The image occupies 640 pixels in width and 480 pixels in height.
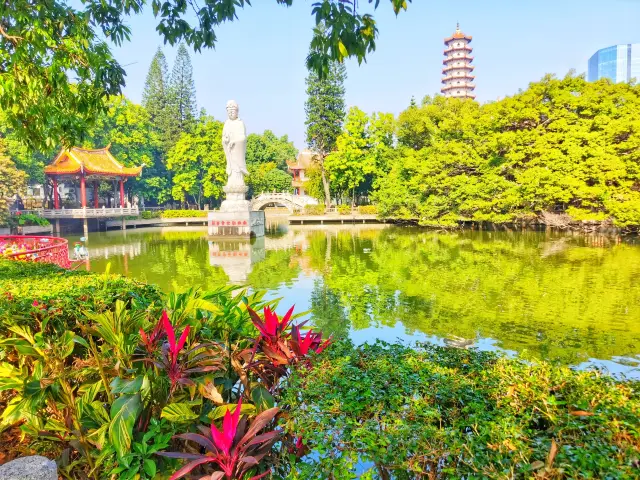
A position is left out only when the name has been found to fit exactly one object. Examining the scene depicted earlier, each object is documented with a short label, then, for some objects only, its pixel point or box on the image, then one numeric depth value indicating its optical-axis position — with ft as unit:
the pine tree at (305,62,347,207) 102.73
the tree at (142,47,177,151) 119.75
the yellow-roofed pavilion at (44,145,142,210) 81.25
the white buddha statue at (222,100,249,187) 71.26
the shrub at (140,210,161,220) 100.06
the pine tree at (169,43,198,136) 124.16
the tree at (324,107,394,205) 100.27
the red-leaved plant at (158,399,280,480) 5.63
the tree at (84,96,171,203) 99.19
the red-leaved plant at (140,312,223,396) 6.82
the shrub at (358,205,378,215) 101.35
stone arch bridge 102.47
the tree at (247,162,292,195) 116.78
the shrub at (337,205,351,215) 104.28
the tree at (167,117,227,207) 104.94
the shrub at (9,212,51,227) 71.48
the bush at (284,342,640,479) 4.47
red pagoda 178.50
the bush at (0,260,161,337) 9.02
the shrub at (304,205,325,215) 103.19
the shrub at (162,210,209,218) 101.24
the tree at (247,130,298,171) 128.26
